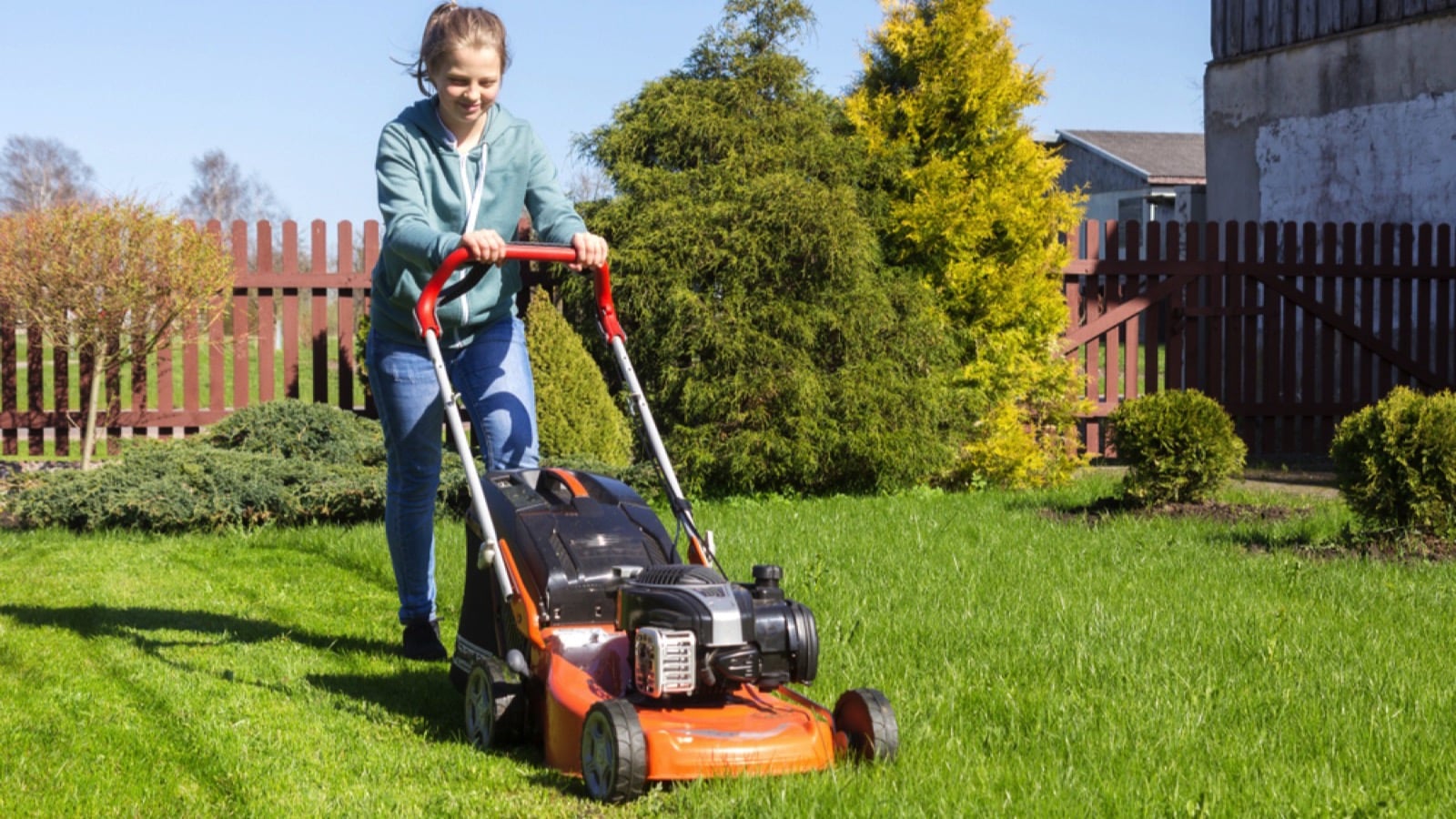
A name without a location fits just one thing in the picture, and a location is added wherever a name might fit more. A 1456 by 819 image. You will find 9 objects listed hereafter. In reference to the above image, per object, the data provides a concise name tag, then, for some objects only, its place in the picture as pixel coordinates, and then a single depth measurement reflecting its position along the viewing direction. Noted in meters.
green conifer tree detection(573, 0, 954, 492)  9.23
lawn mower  3.27
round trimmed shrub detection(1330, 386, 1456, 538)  6.80
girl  4.20
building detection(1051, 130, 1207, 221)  33.31
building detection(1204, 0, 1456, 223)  15.30
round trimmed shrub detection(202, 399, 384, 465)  9.05
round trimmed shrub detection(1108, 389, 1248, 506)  8.30
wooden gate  12.40
